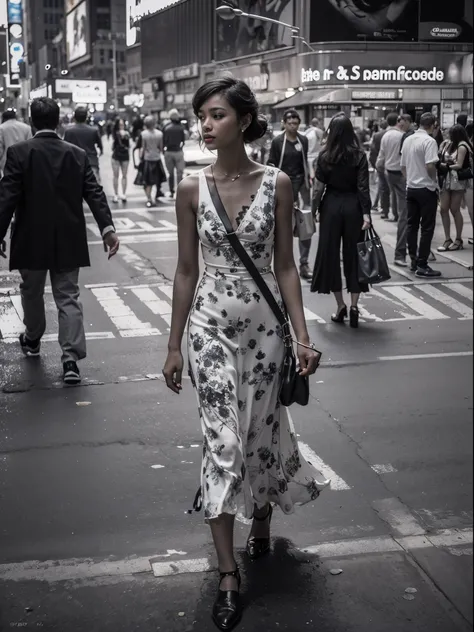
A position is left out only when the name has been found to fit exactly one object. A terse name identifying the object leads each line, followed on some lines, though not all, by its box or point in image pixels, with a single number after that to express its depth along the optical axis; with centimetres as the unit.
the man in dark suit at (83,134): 1753
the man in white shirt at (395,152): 1434
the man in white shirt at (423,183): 1157
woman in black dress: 876
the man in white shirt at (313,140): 1926
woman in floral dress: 375
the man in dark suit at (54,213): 720
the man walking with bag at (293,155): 1159
